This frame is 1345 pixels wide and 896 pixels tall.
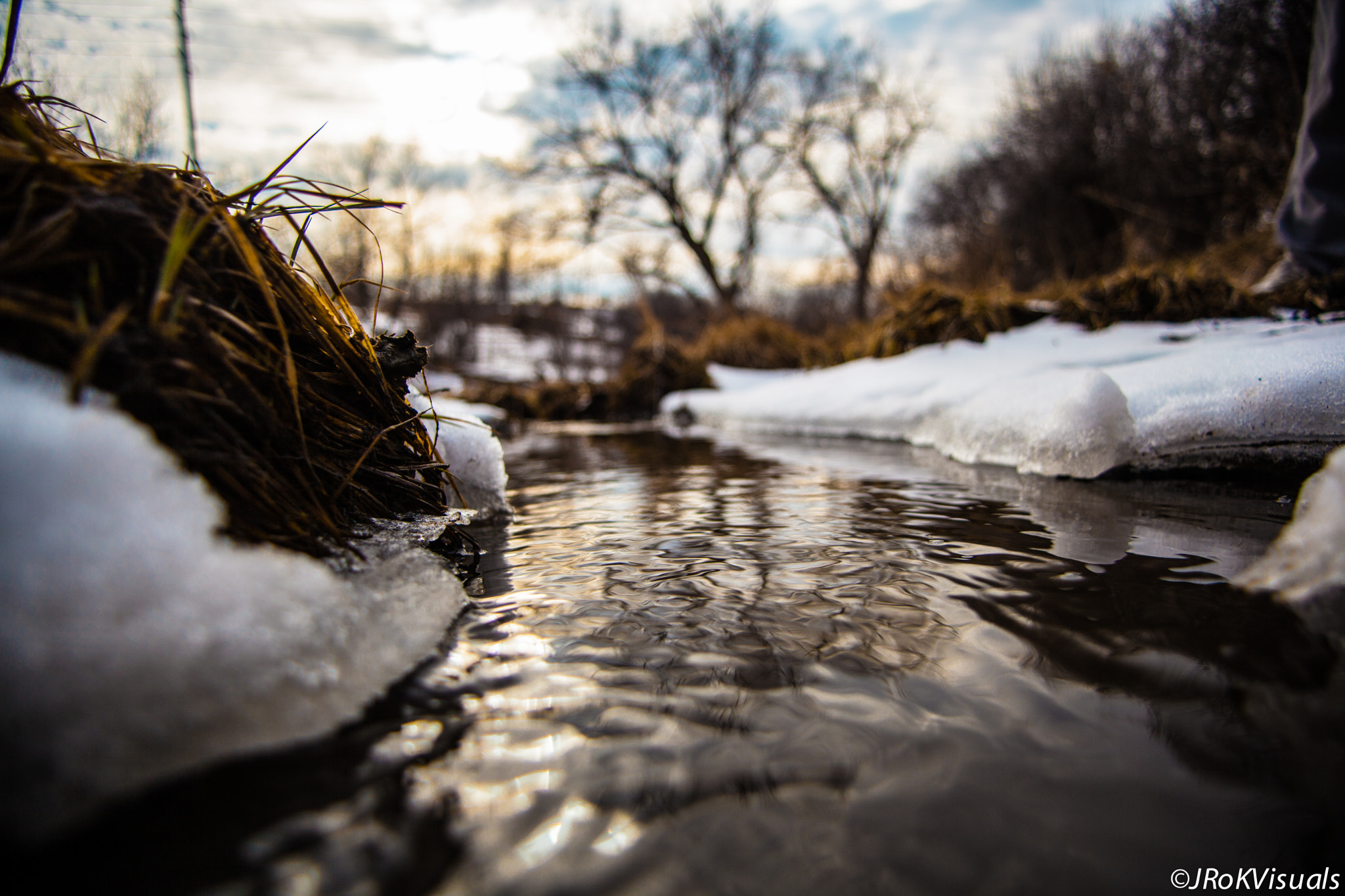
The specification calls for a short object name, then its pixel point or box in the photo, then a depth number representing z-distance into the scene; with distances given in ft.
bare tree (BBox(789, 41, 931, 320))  49.67
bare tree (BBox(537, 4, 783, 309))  45.55
